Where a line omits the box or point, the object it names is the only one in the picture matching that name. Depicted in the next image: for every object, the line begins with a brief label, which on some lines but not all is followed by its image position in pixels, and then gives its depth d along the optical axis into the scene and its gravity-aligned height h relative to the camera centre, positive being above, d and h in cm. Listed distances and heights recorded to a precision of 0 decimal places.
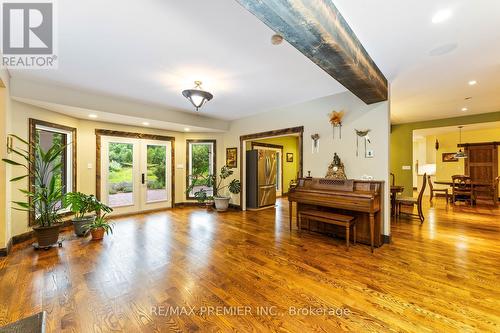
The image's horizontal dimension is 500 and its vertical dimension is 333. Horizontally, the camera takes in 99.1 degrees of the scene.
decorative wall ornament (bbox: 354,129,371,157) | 361 +53
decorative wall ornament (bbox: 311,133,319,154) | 426 +47
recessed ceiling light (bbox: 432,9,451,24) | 188 +136
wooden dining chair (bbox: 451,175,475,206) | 648 -73
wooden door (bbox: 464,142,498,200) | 691 +11
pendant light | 705 +35
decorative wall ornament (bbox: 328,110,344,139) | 387 +86
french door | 521 -18
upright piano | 313 -53
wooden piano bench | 316 -82
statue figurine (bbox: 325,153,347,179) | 386 -6
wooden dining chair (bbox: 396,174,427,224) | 462 -81
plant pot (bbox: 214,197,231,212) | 596 -102
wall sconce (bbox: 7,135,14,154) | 308 +36
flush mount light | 314 +107
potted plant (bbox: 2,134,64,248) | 322 -44
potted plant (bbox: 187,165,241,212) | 598 -61
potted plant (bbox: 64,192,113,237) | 365 -70
